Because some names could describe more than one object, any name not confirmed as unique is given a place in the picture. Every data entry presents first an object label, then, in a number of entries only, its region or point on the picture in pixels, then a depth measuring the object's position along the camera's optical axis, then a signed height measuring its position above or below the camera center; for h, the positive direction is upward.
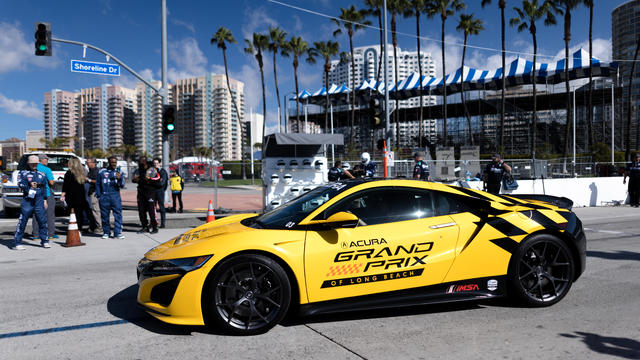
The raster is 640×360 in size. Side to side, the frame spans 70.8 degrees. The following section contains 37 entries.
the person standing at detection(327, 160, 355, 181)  12.44 +0.05
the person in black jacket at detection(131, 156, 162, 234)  9.88 -0.21
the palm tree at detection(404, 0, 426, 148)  40.91 +15.19
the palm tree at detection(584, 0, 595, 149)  36.81 +11.52
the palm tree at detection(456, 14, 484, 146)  41.78 +13.78
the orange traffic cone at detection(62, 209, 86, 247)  8.59 -1.11
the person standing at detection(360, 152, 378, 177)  12.04 +0.22
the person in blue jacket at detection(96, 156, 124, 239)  9.20 -0.27
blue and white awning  42.31 +10.07
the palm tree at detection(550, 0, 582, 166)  36.47 +12.86
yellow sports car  3.73 -0.73
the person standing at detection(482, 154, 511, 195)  12.61 -0.03
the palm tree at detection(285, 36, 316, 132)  49.53 +14.14
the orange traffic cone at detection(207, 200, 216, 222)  10.60 -0.90
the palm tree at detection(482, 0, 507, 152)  38.22 +13.28
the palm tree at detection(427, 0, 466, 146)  40.50 +15.06
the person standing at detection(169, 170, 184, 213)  15.32 -0.33
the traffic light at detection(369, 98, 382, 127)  16.36 +2.23
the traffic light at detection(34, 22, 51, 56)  14.90 +4.64
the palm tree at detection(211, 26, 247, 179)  48.01 +14.78
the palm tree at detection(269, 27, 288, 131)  48.25 +14.72
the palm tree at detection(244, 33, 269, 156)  48.38 +14.14
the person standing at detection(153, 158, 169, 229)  10.54 -0.38
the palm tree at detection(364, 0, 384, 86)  42.38 +15.85
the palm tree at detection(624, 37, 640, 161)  34.72 +2.73
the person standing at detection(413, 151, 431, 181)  12.07 +0.13
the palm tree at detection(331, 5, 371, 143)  43.78 +15.56
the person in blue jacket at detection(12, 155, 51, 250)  7.88 -0.38
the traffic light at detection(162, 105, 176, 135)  15.80 +1.94
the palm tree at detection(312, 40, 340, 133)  50.66 +14.26
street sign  15.86 +3.97
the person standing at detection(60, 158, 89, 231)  9.66 -0.16
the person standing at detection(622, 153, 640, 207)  15.67 -0.33
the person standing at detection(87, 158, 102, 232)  10.30 -0.55
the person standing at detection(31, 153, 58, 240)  8.88 -0.54
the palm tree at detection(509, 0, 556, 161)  37.69 +13.47
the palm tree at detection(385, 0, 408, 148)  40.03 +14.99
